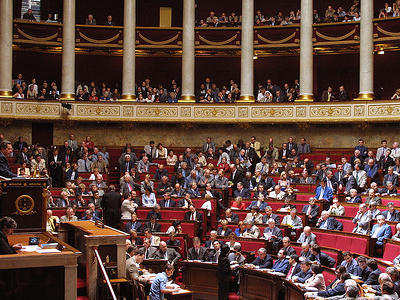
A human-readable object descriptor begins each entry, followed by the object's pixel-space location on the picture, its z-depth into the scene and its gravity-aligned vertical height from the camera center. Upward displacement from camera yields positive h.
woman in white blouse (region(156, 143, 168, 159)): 17.77 +0.23
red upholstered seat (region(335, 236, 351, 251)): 10.68 -1.53
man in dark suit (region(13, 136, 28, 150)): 17.81 +0.46
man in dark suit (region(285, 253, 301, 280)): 9.69 -1.78
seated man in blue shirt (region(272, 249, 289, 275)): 10.12 -1.84
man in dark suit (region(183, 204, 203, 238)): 12.98 -1.25
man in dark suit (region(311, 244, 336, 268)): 9.82 -1.68
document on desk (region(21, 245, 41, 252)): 5.70 -0.93
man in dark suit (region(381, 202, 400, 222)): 11.16 -1.00
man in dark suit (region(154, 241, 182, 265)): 10.84 -1.81
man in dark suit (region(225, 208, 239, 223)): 12.85 -1.25
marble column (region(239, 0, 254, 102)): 20.20 +3.99
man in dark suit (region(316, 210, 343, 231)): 11.68 -1.26
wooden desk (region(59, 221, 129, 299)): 6.60 -1.07
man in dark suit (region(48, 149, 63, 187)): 16.38 -0.37
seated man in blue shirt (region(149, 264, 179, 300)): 8.50 -1.92
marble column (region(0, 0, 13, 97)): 19.42 +3.92
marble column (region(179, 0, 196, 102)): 20.34 +3.94
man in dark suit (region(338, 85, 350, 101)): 19.03 +2.26
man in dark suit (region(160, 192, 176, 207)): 13.94 -1.03
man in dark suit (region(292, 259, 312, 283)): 9.30 -1.83
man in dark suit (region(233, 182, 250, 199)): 14.59 -0.79
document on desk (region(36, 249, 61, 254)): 5.52 -0.90
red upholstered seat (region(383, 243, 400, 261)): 9.42 -1.49
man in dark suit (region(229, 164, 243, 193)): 15.62 -0.41
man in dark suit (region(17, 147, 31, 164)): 16.06 +0.08
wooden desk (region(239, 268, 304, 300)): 9.59 -2.19
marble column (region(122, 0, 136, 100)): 20.25 +3.91
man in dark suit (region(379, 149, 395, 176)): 14.84 +0.02
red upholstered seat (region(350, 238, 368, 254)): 10.33 -1.53
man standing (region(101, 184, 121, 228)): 13.05 -1.06
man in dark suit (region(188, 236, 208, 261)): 11.19 -1.82
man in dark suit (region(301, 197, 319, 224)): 12.70 -1.12
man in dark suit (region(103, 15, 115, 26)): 21.31 +5.16
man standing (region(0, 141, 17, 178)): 7.04 -0.13
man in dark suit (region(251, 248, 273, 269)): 10.45 -1.83
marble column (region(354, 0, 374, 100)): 18.86 +3.79
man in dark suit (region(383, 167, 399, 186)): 13.96 -0.35
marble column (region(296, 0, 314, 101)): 19.62 +4.00
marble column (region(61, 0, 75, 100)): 19.95 +3.84
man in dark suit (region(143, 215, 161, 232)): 12.34 -1.41
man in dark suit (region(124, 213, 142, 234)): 12.44 -1.43
